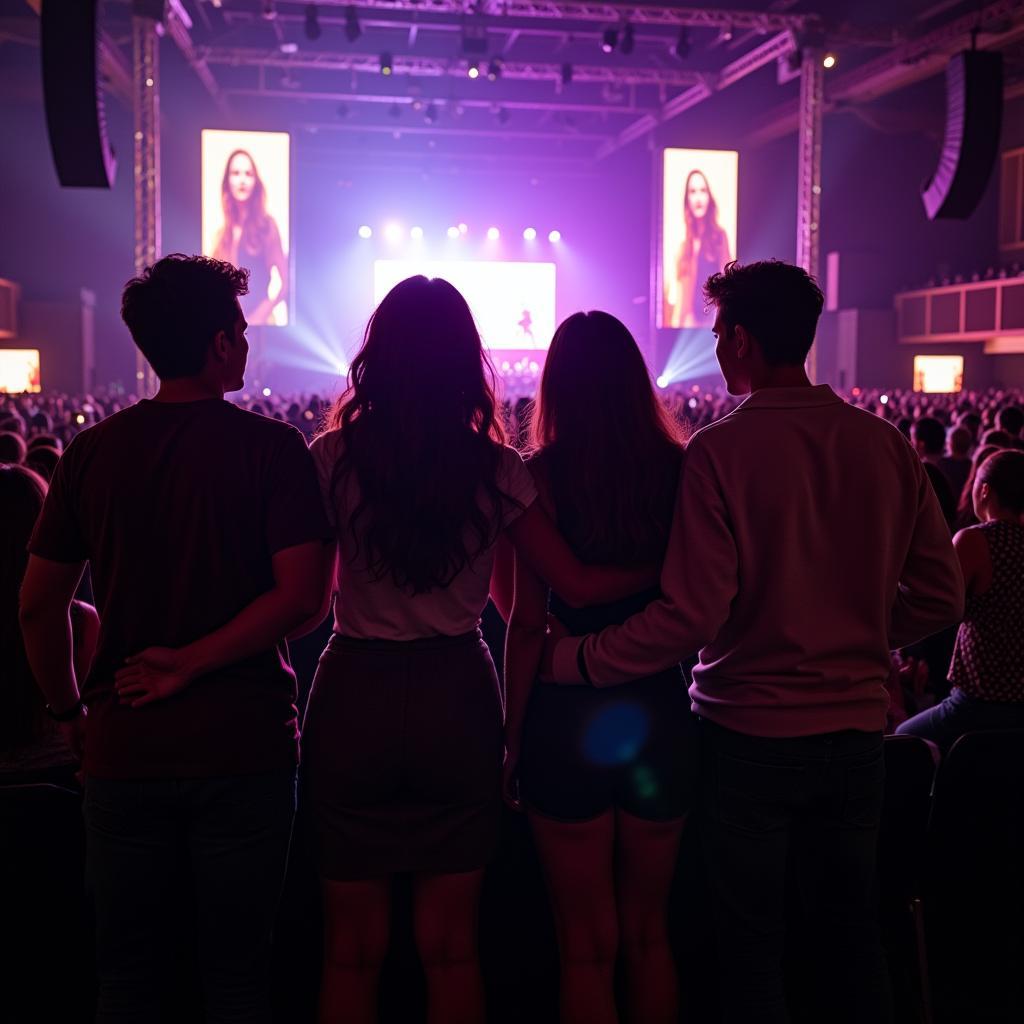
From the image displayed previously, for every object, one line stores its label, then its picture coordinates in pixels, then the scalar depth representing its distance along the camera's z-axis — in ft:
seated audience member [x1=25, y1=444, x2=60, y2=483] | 14.25
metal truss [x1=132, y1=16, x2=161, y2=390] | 39.60
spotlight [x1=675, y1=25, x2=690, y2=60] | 46.98
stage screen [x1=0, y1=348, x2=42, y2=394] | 64.18
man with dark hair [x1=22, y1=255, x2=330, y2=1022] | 5.38
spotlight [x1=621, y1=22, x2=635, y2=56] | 45.98
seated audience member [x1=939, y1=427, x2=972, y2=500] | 19.19
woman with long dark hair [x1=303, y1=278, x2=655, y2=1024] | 5.77
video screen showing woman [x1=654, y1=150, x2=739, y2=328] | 58.08
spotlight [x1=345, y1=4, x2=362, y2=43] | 44.14
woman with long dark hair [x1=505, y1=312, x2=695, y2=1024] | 6.07
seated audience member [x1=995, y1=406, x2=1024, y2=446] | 22.40
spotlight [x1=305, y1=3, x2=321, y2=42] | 44.49
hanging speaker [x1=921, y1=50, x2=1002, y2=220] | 33.83
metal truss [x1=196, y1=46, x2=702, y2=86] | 54.34
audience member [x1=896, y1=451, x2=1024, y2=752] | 9.09
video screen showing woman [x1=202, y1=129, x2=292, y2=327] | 52.13
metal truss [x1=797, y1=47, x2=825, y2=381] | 45.75
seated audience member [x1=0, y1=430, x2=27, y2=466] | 15.67
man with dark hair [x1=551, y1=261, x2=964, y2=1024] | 5.74
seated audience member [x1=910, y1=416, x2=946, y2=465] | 18.75
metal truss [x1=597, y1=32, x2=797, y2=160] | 49.83
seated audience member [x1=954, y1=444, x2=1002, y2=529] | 15.02
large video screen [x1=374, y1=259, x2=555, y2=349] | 84.96
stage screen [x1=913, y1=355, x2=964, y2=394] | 70.54
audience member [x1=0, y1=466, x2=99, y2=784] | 7.38
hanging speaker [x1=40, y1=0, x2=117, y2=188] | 26.66
